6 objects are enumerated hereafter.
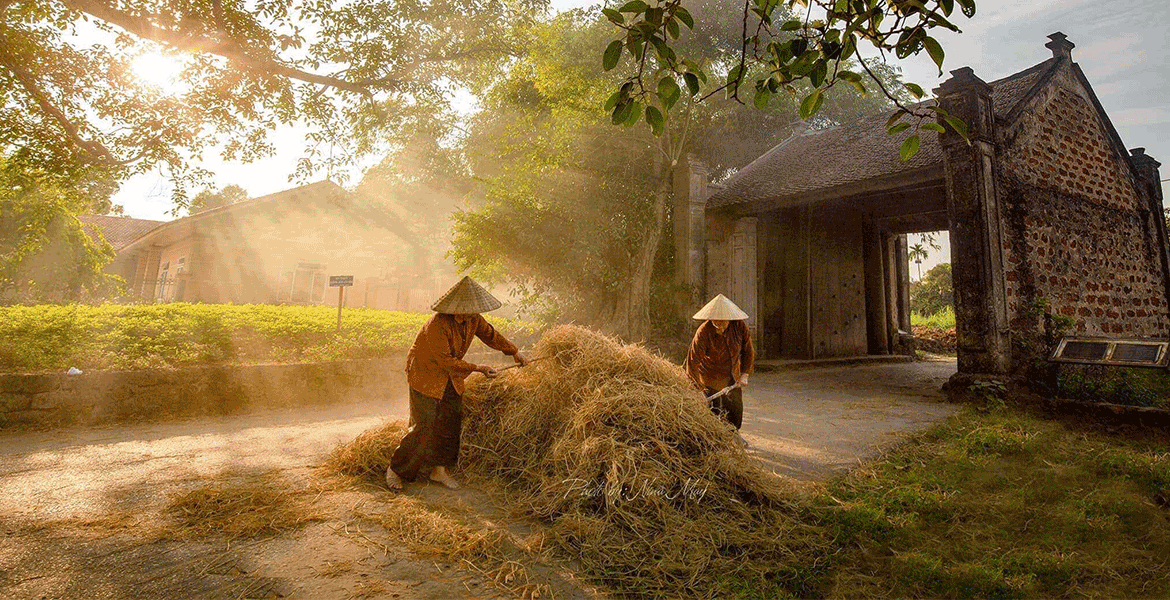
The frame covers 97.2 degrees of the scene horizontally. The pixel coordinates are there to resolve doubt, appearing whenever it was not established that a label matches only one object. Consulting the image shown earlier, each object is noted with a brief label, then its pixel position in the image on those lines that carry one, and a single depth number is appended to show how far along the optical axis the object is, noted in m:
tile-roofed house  18.67
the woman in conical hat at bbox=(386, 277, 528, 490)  4.10
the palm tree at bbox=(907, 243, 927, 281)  19.55
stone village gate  8.04
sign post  8.87
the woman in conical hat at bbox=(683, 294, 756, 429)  5.09
